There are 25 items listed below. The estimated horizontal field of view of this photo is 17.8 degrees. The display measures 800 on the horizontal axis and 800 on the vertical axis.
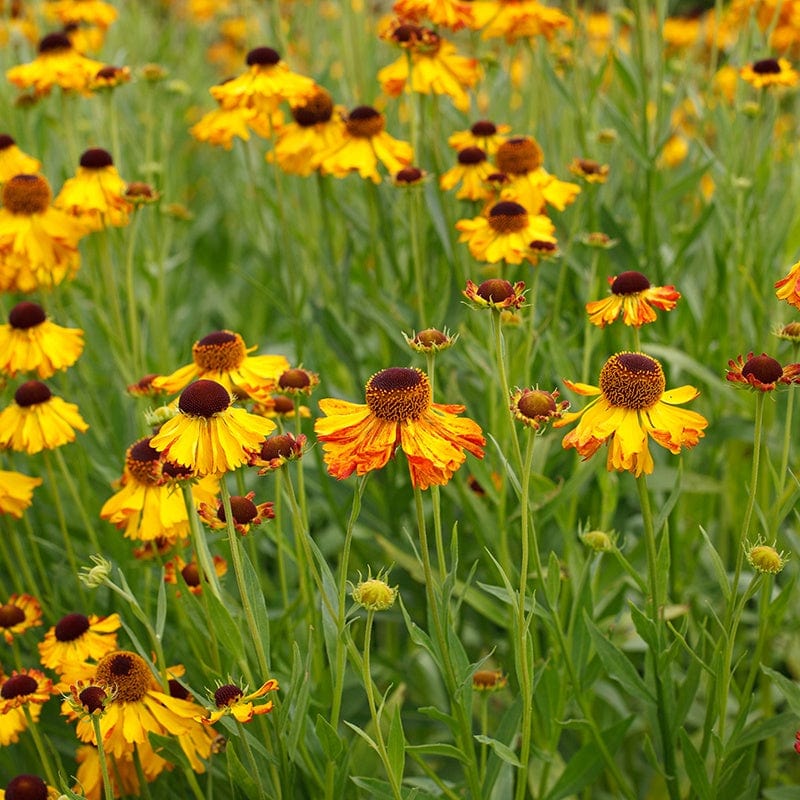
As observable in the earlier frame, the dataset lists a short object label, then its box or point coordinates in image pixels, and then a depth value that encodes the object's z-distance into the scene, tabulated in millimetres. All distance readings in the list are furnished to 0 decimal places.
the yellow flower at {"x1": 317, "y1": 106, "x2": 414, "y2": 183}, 1109
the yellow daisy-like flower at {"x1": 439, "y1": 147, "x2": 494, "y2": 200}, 1099
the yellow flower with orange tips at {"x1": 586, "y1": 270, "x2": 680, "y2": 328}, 904
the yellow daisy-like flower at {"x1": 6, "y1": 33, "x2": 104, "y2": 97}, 1158
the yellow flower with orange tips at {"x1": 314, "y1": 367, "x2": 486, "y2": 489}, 821
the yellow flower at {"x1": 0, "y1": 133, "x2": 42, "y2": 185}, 1138
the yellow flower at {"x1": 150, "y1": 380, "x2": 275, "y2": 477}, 840
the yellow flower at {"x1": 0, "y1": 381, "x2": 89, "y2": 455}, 969
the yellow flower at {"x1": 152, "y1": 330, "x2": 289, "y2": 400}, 944
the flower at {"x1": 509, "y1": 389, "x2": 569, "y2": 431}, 837
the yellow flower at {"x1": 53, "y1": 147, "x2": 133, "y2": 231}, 1072
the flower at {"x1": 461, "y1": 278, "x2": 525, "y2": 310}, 849
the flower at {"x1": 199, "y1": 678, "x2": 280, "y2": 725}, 838
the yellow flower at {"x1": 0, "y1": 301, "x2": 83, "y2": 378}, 1003
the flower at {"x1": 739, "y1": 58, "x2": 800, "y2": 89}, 1142
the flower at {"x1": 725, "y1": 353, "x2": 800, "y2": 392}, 849
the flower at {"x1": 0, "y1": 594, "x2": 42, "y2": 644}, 942
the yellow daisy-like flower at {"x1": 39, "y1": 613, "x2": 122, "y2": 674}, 922
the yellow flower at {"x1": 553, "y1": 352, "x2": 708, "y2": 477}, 849
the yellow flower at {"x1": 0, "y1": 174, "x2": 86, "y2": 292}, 1073
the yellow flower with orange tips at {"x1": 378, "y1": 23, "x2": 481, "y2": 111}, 1125
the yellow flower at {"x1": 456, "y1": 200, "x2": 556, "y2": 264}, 1009
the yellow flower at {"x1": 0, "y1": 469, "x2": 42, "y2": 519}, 968
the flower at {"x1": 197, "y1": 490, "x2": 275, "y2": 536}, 875
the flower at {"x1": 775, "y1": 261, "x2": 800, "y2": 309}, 854
